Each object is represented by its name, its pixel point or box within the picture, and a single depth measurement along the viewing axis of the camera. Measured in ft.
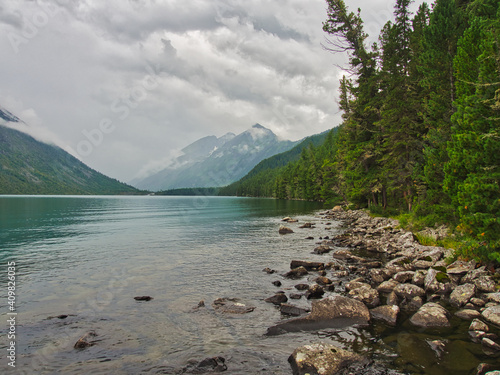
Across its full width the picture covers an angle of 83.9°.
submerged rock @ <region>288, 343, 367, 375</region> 27.14
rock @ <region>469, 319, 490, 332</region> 33.30
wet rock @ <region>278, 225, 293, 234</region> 124.57
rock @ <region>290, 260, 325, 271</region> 66.33
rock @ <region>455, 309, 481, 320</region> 36.99
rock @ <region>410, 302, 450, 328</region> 35.86
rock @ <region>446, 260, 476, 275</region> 49.44
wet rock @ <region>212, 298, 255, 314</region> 43.42
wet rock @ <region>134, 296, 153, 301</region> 48.44
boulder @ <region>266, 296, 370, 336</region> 37.35
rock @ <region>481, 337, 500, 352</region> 29.68
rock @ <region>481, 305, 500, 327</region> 34.65
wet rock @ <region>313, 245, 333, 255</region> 83.46
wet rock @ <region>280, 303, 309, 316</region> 41.98
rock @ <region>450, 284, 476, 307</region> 41.21
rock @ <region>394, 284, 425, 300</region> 45.47
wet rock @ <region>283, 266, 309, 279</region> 61.07
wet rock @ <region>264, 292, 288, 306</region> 46.44
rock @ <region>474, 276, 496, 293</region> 42.94
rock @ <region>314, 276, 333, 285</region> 53.94
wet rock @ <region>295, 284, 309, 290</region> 52.72
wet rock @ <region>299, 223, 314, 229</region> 142.00
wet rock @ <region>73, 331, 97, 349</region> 33.14
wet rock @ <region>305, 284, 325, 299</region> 48.19
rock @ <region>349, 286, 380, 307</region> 43.66
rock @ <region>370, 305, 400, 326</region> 37.70
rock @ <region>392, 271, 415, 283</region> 52.47
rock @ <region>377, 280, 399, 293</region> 49.14
